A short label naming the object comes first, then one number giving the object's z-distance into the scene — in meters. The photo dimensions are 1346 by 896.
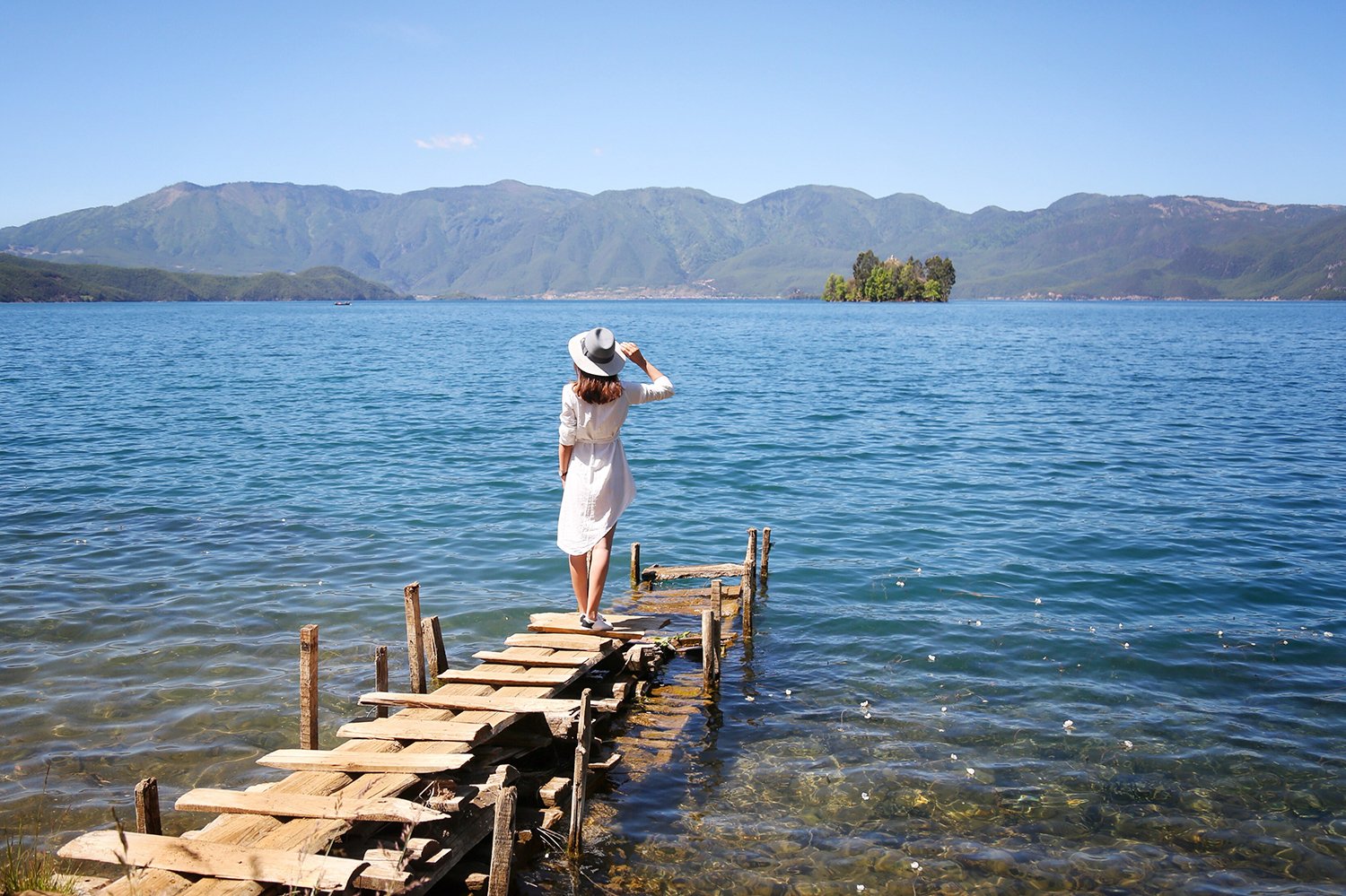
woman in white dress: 9.92
